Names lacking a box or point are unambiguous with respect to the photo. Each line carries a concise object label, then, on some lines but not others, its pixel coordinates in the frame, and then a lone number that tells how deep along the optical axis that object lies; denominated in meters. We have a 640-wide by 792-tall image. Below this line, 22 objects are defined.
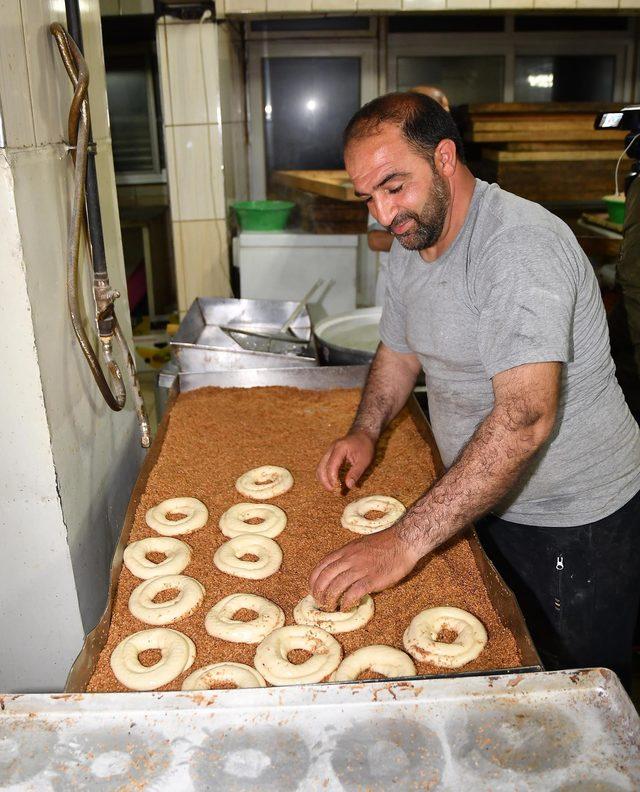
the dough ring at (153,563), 1.65
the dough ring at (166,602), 1.50
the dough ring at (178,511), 1.82
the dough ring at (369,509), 1.79
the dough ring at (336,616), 1.46
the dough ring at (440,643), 1.34
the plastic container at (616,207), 3.68
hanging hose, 1.63
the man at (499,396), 1.38
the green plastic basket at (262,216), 4.09
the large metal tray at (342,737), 0.94
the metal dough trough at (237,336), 2.88
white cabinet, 4.06
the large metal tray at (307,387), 1.30
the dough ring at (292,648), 1.35
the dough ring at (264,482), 1.99
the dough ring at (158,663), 1.33
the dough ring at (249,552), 1.65
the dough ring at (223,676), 1.31
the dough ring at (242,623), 1.44
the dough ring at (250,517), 1.81
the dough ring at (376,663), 1.33
